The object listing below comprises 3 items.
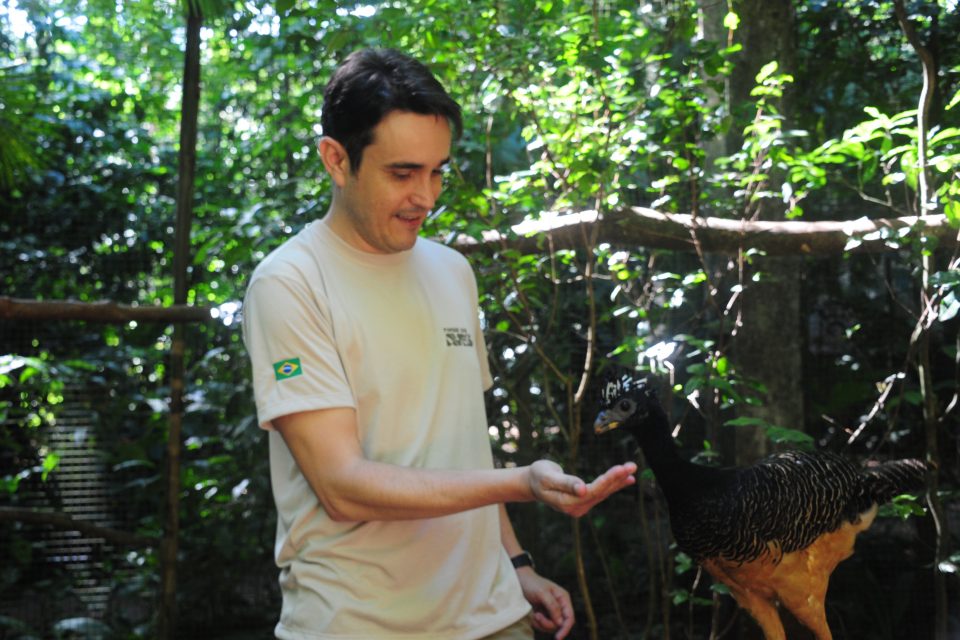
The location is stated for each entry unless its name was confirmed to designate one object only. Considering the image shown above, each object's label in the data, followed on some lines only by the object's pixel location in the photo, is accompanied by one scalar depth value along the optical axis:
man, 1.64
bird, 2.59
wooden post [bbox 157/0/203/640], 3.69
